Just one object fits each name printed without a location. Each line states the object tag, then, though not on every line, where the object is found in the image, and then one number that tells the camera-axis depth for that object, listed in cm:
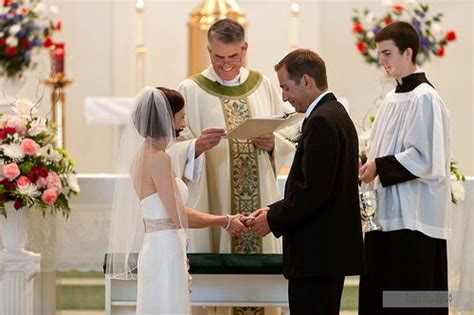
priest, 1112
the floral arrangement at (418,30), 1739
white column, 1158
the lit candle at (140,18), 1801
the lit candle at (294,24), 1760
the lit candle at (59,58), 1755
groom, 876
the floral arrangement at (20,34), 1613
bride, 938
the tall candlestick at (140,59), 1823
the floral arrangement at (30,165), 1124
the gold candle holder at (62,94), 1711
